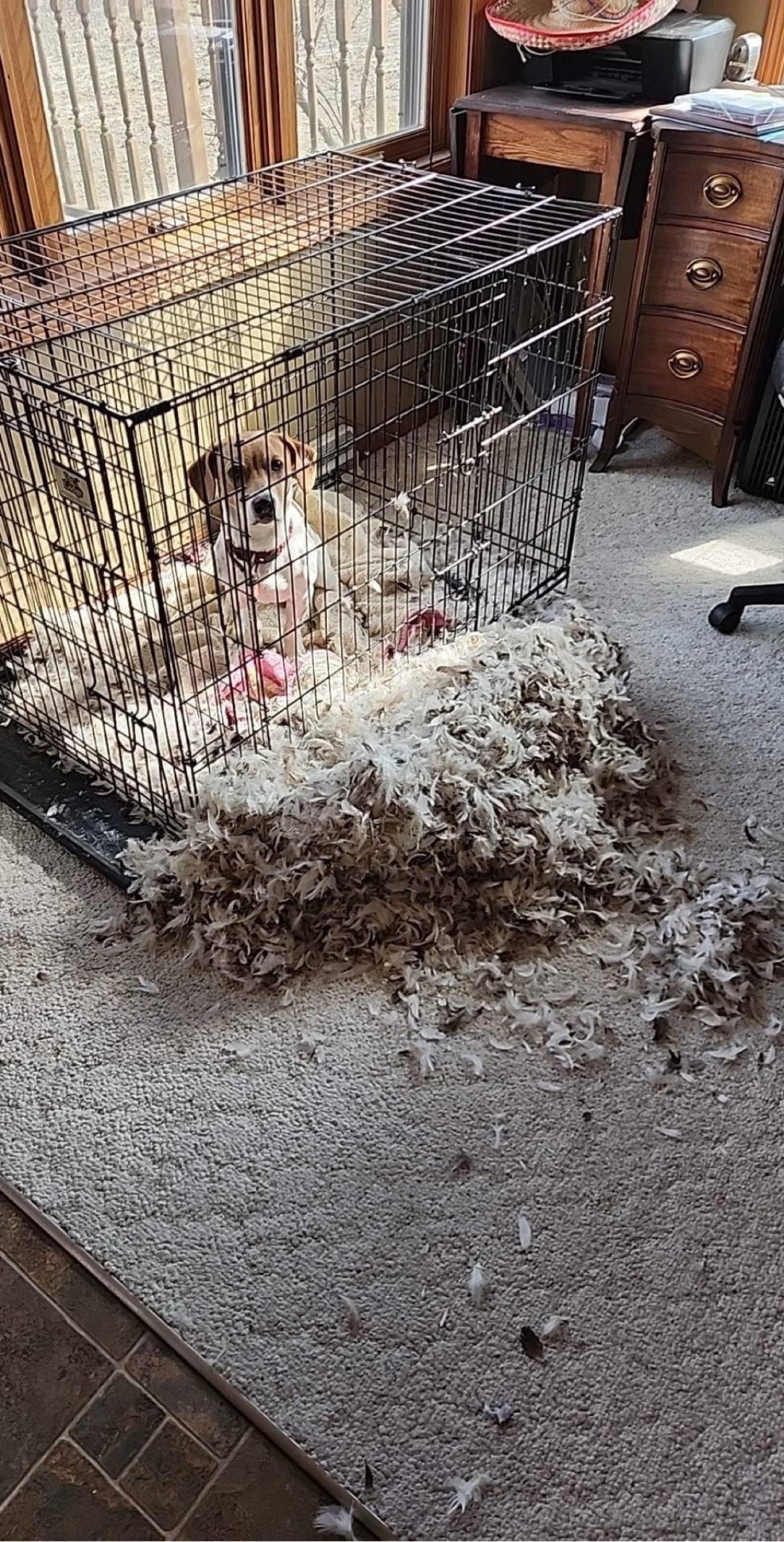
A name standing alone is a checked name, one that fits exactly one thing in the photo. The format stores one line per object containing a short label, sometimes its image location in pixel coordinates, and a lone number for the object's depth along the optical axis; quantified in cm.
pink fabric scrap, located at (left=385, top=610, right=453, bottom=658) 215
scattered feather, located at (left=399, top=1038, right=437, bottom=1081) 145
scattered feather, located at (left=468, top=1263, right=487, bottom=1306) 122
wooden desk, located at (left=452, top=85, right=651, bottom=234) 247
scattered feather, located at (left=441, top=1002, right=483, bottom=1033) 151
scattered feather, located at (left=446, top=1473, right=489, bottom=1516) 106
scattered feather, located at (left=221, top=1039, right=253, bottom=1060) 148
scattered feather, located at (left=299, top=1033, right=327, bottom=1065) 147
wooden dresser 241
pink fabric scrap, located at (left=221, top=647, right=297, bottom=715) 192
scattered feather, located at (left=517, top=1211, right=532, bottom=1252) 127
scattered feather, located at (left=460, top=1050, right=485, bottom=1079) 145
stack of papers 234
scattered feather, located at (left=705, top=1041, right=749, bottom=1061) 147
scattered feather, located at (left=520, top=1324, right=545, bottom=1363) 117
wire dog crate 176
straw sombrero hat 247
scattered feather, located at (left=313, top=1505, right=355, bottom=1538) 105
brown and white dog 180
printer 251
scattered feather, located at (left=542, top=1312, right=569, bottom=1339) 119
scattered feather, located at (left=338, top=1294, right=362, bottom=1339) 119
